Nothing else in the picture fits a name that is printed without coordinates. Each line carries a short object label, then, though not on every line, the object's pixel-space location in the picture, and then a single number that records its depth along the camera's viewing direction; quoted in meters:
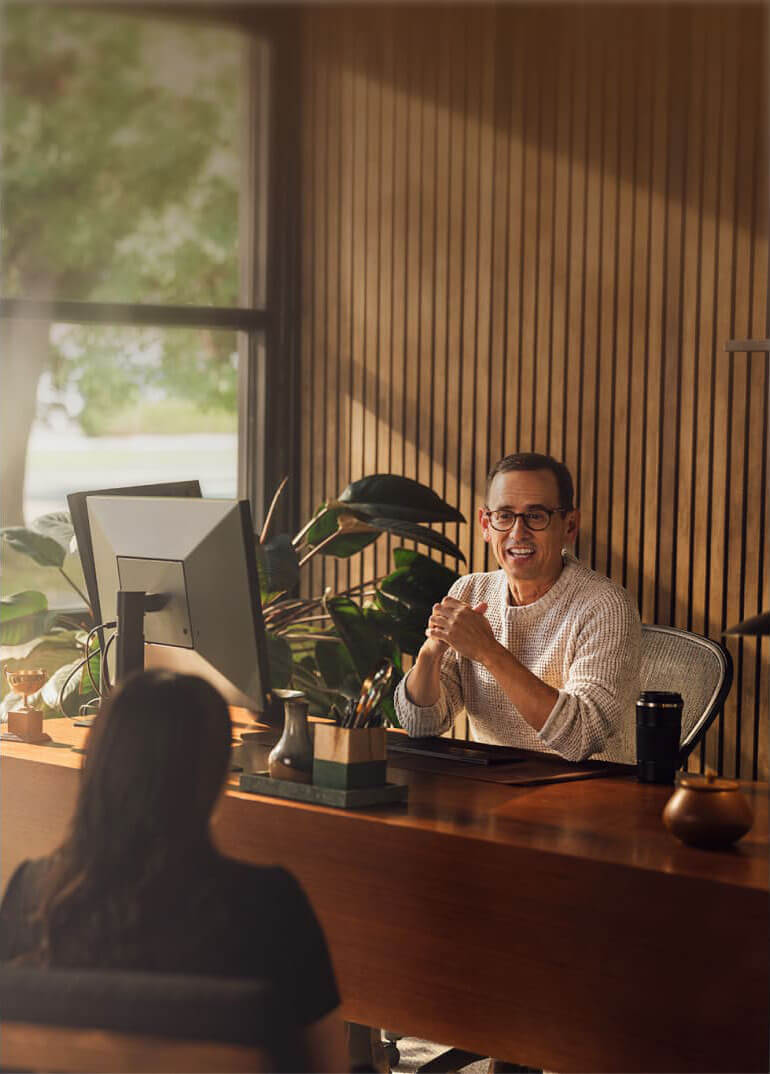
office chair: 3.23
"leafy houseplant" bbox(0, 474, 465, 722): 4.01
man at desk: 2.82
